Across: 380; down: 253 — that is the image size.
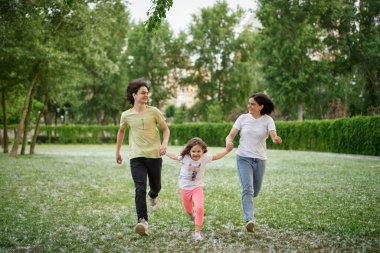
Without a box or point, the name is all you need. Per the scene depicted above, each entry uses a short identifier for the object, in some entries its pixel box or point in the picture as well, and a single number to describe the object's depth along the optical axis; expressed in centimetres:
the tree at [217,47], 6981
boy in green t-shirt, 657
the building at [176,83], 7744
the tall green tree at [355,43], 4762
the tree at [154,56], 7394
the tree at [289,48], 4853
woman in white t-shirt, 665
